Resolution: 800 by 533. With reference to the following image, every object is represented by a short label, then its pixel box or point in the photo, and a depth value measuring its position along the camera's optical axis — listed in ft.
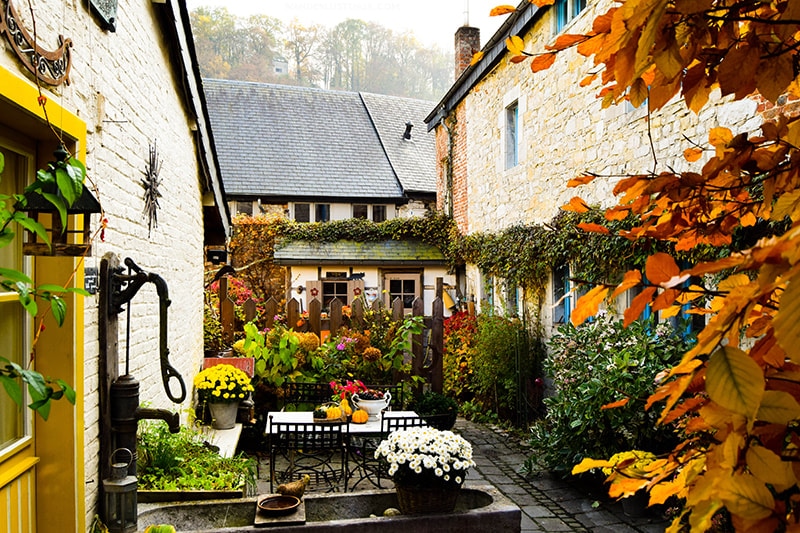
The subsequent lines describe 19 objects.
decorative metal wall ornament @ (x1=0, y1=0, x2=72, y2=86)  7.07
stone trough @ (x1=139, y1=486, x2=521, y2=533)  11.45
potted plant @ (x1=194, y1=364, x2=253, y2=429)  20.43
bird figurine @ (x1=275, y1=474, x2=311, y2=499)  12.34
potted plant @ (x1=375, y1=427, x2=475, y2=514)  12.34
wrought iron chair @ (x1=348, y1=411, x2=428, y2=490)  18.08
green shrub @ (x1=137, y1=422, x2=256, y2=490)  12.86
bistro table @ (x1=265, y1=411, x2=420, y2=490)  17.88
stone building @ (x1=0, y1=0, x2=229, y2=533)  8.14
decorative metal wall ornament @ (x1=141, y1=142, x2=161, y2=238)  14.19
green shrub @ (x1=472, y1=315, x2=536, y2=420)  27.35
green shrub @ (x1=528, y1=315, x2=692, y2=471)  16.55
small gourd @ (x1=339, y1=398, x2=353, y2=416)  19.13
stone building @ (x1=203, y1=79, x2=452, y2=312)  52.26
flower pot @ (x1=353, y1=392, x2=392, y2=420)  19.29
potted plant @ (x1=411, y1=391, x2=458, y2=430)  23.77
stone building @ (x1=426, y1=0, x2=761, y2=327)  20.61
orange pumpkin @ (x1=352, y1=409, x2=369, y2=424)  18.92
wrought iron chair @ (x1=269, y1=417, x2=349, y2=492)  17.61
